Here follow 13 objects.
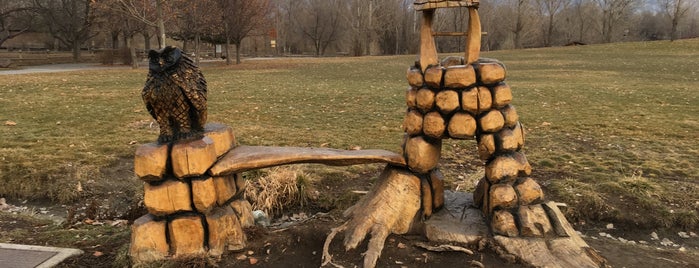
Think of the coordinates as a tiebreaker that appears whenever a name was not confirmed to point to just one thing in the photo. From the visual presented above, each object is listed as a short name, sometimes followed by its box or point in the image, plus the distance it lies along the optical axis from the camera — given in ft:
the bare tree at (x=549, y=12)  181.47
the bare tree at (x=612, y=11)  177.58
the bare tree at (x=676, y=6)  140.46
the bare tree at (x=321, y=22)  185.78
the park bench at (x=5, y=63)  88.52
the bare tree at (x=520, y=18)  167.84
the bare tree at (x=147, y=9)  67.32
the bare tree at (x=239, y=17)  88.74
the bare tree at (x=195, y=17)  80.12
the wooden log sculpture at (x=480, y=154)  10.81
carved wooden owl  10.28
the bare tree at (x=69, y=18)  113.70
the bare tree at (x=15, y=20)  116.35
